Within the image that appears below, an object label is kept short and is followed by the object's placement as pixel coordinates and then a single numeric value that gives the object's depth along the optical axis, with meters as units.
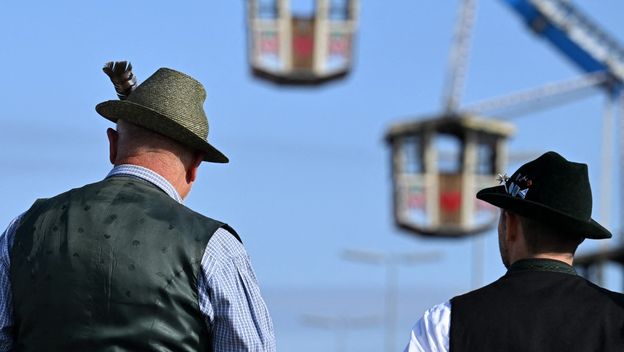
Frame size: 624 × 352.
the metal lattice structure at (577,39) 49.53
